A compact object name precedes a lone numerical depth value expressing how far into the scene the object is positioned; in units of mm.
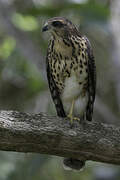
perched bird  10750
